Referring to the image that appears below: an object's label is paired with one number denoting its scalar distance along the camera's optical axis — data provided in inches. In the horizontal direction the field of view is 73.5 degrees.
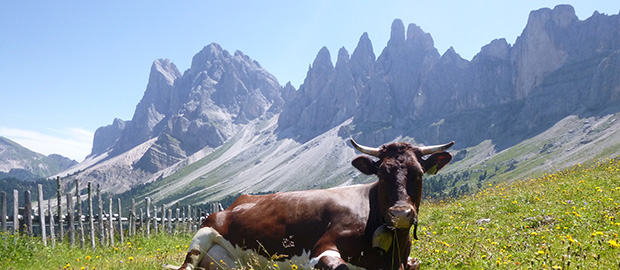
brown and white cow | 205.8
